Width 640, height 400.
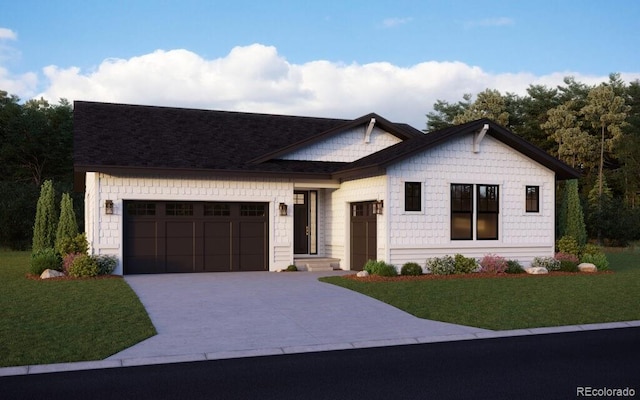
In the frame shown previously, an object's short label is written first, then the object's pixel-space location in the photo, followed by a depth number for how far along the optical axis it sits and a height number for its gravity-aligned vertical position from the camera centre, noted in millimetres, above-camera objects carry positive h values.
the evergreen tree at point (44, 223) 23875 -636
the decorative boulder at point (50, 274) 17906 -1925
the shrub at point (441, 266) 19203 -1835
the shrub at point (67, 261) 18531 -1613
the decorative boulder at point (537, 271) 19969 -2066
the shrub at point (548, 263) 20641 -1879
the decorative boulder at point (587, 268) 20781 -2055
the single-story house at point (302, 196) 19312 +326
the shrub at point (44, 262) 18469 -1648
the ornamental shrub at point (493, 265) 19688 -1848
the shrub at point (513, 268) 20059 -1980
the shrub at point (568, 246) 22172 -1418
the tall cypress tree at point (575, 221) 23312 -574
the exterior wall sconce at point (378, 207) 19227 -36
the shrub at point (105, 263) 18762 -1703
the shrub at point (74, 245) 19875 -1222
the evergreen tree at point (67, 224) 21969 -621
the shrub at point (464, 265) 19406 -1817
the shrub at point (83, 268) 18188 -1776
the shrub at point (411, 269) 18828 -1884
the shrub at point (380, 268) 18422 -1841
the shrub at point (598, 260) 21328 -1856
